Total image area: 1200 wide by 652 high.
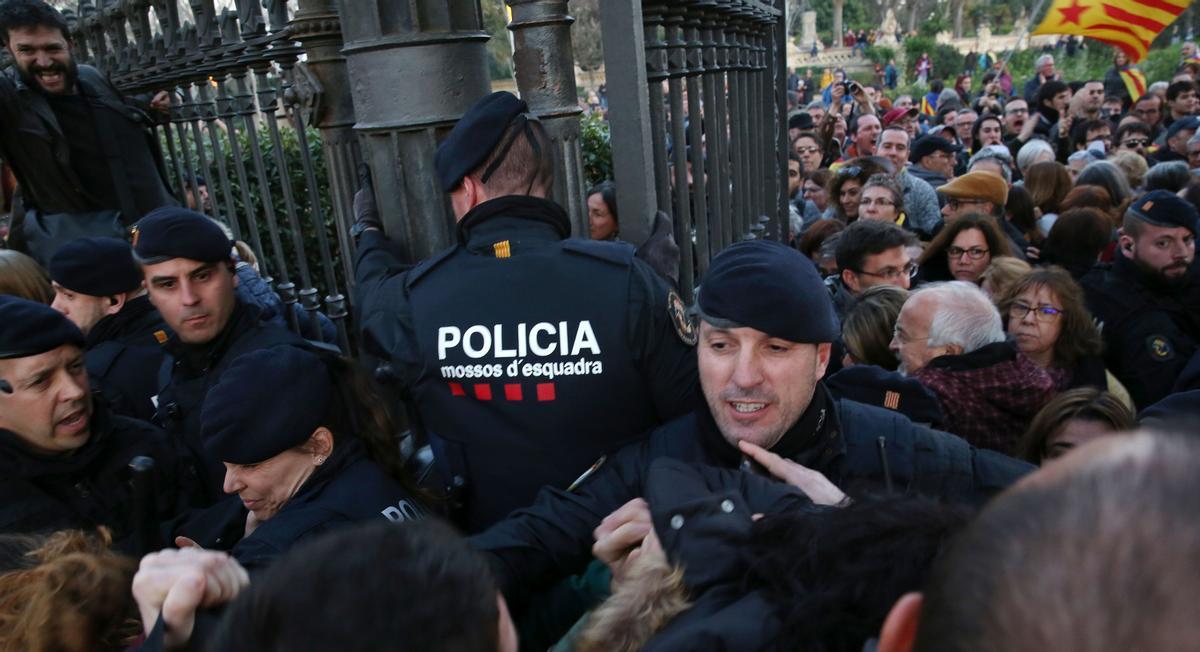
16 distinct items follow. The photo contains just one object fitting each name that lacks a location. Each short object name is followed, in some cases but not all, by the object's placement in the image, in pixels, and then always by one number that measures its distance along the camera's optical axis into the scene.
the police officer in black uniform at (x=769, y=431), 1.79
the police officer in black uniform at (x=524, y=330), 2.02
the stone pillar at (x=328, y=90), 2.49
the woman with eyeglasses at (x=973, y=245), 4.19
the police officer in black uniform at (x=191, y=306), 2.67
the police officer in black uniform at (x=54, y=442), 2.19
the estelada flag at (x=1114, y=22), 7.72
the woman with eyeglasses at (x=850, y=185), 5.57
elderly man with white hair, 2.60
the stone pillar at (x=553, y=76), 2.15
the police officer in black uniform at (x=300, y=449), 1.85
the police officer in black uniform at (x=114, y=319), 2.93
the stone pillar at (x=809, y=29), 41.09
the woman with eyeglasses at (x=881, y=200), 4.93
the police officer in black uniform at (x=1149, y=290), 3.53
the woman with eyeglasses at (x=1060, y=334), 3.23
